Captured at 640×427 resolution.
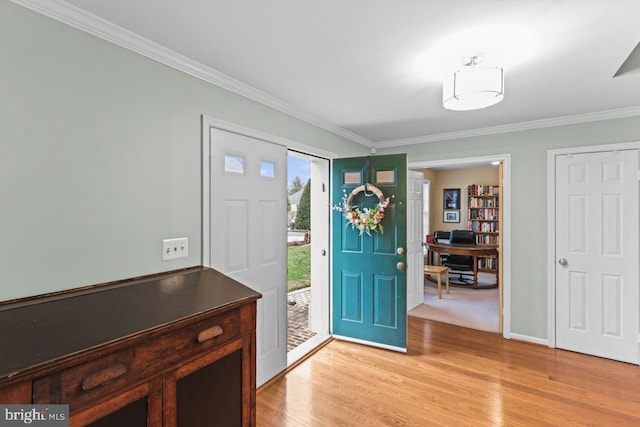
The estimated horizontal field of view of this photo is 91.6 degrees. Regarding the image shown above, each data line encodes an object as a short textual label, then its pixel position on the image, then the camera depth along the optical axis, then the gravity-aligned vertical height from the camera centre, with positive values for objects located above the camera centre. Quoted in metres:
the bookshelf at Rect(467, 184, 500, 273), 6.95 -0.01
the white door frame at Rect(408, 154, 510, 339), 3.43 -0.29
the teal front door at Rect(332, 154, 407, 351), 3.10 -0.38
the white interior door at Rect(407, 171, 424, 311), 4.43 -0.42
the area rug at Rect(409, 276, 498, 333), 3.93 -1.35
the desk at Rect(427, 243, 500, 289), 5.58 -0.67
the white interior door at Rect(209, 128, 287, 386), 2.19 -0.09
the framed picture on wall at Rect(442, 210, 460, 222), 7.47 -0.04
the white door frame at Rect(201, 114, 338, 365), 2.07 +0.31
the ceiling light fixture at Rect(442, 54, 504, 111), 1.78 +0.75
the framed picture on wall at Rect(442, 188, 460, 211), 7.50 +0.39
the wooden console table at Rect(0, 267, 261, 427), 0.94 -0.49
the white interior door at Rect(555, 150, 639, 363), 2.89 -0.38
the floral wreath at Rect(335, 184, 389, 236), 3.12 +0.01
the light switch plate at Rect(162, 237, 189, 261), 1.86 -0.21
